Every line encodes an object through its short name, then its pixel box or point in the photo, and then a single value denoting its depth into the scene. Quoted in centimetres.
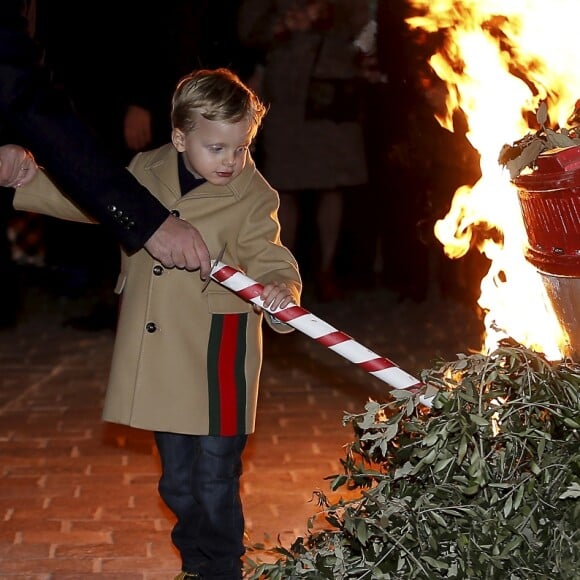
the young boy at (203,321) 393
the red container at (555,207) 348
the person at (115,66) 851
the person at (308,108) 896
